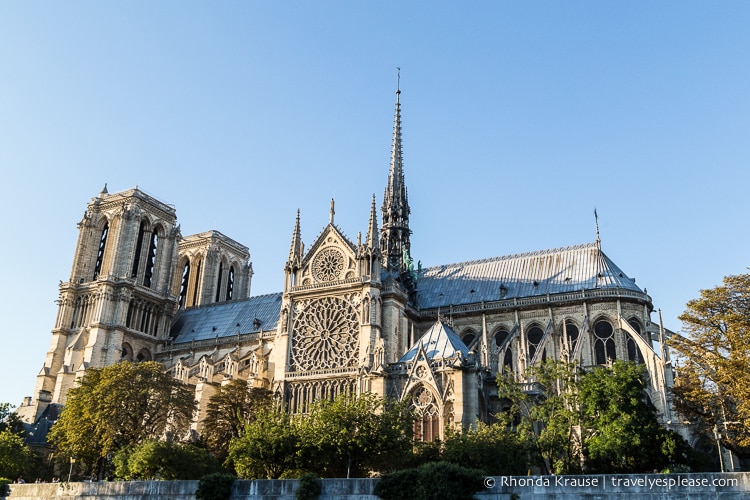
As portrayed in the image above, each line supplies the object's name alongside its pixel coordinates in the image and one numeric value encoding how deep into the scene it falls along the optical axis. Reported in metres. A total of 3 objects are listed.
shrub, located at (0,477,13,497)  39.64
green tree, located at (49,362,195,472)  46.03
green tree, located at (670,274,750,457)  35.78
